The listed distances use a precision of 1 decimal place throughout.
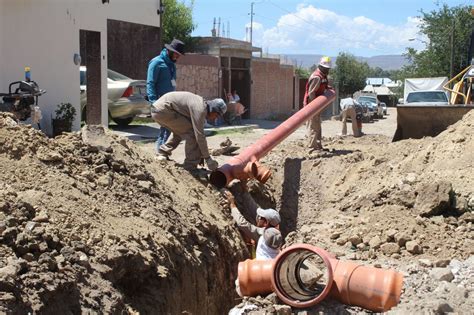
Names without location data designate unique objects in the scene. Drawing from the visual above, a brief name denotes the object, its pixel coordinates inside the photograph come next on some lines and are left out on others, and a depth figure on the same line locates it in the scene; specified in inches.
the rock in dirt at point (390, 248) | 285.8
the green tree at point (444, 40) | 1418.6
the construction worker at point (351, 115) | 597.0
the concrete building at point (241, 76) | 895.7
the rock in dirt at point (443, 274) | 245.3
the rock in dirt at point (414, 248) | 281.6
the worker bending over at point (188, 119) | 310.3
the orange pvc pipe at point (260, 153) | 323.9
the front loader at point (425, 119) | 463.8
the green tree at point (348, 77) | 2139.5
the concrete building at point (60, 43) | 480.7
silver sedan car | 648.4
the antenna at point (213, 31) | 1327.5
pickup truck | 931.3
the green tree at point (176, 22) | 1259.2
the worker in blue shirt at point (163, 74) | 355.6
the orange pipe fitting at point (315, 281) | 214.1
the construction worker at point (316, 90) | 446.3
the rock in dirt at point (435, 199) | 313.1
